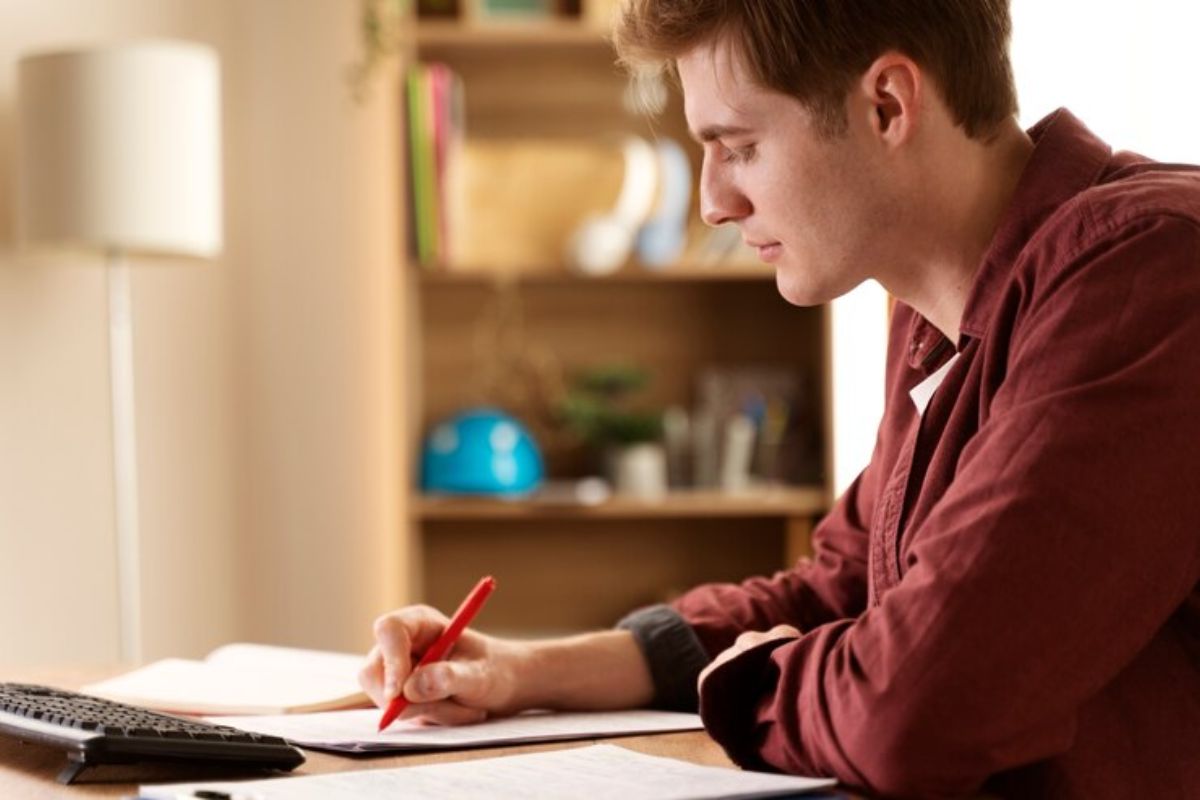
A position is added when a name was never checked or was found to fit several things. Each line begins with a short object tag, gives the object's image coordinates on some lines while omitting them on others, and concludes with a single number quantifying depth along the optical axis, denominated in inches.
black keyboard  80.1
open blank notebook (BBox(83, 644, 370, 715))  103.9
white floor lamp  139.7
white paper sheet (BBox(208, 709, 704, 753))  90.6
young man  71.2
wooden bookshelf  186.2
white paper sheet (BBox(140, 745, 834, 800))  73.5
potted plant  179.1
